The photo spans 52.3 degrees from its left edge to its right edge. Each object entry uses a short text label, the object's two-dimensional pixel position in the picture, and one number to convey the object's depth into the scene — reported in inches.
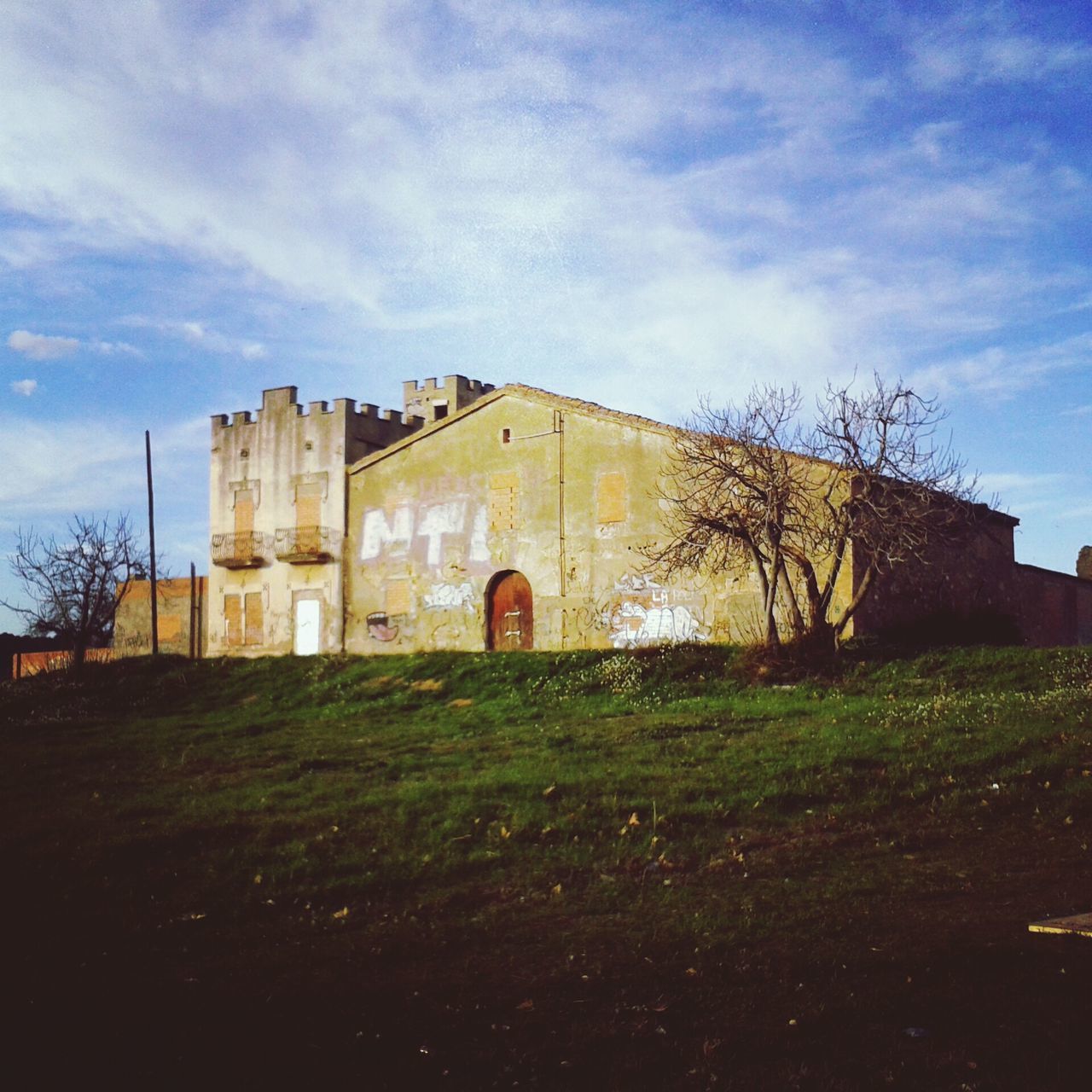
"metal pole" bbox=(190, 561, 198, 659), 1556.3
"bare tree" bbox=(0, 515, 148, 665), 1412.4
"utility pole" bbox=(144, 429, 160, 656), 1529.3
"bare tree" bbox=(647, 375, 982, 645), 862.5
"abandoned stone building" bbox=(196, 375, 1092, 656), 1099.9
